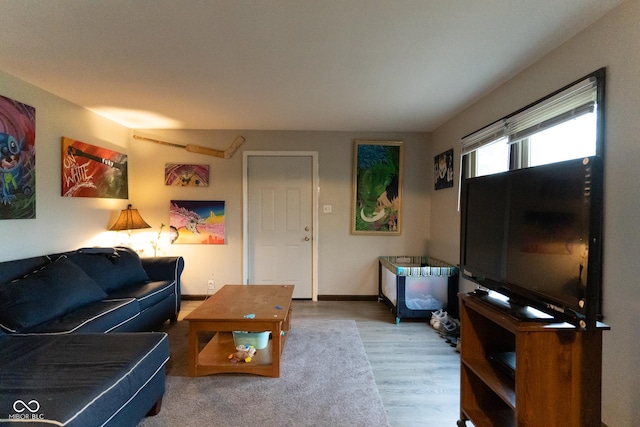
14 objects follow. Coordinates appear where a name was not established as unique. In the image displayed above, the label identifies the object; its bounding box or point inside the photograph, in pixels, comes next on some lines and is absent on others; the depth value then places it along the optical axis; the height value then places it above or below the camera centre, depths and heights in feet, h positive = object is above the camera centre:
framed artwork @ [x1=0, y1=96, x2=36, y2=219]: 7.24 +1.19
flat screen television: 3.43 -0.38
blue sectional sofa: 3.88 -2.54
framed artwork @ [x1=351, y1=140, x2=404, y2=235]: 12.69 +1.02
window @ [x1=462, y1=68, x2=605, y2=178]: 5.22 +1.81
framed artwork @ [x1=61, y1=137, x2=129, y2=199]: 9.22 +1.25
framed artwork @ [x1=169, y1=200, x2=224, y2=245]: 12.62 -0.61
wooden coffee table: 6.67 -2.76
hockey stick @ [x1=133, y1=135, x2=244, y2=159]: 12.52 +2.56
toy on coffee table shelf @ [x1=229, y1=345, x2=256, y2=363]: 7.02 -3.60
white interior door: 12.78 -0.59
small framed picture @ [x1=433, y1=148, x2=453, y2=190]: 10.74 +1.58
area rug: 5.45 -3.98
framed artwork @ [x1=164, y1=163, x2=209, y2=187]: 12.59 +1.41
